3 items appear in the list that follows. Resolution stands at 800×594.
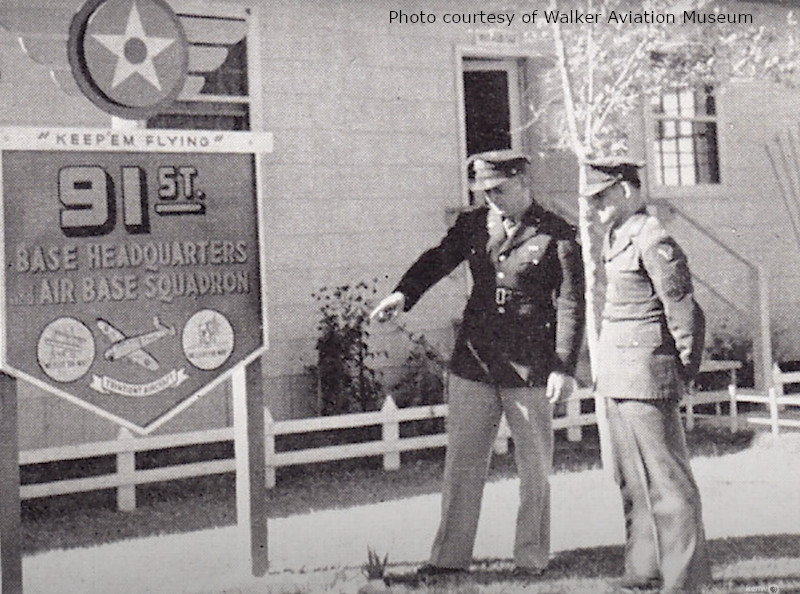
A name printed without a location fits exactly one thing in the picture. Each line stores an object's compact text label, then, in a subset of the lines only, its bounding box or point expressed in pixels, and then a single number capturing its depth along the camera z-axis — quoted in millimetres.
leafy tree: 5656
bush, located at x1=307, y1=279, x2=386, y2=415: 6508
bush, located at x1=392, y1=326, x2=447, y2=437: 6523
